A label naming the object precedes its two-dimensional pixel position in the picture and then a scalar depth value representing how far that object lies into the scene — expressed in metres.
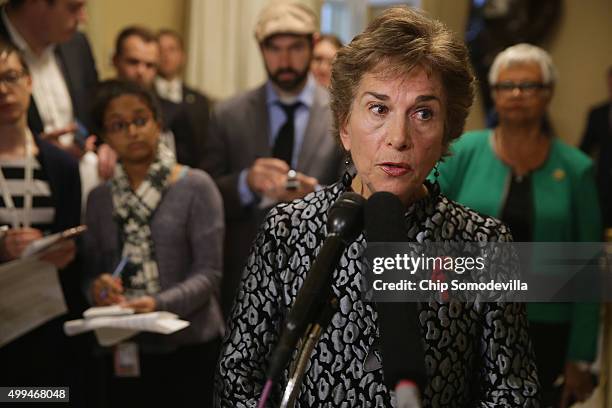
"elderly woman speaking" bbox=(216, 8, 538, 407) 2.71
